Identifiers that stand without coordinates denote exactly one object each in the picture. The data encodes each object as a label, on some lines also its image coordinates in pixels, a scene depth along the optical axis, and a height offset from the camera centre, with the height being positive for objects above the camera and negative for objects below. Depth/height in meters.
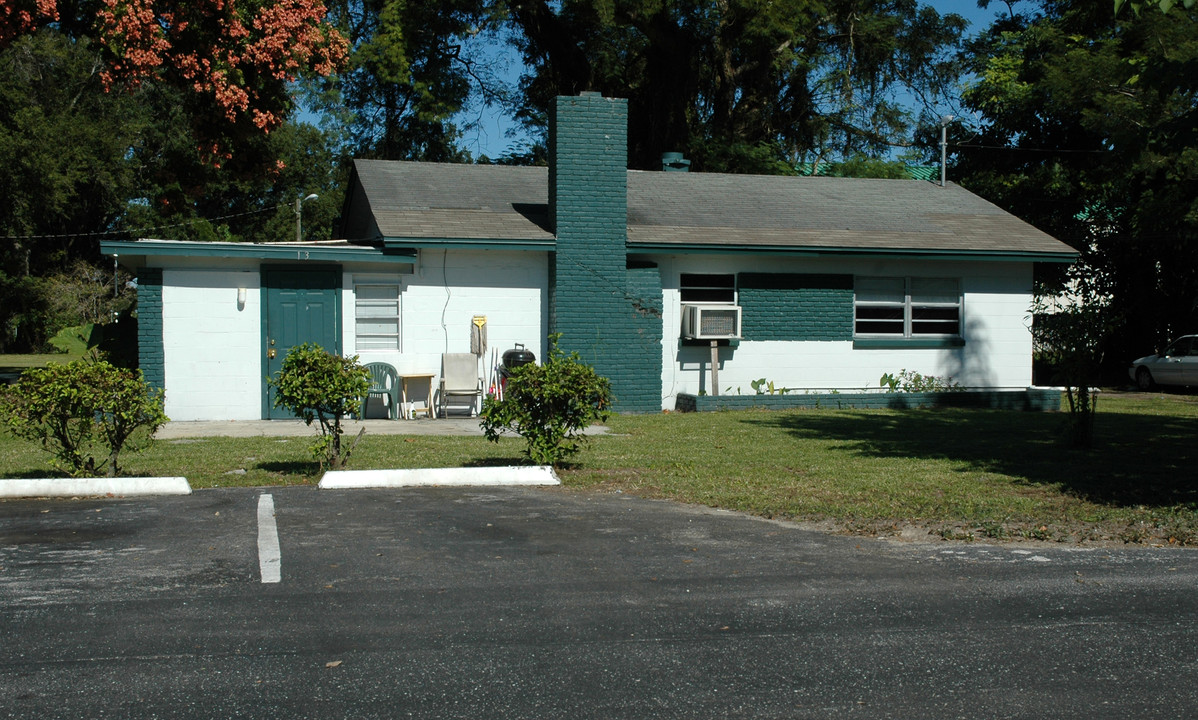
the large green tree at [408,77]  30.31 +8.34
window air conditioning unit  17.39 +0.65
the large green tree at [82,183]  38.56 +7.29
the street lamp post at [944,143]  25.30 +5.35
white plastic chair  16.41 -0.18
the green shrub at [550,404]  10.20 -0.37
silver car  24.39 -0.03
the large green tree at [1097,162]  22.50 +5.07
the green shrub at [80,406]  9.13 -0.35
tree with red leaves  15.70 +4.75
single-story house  15.73 +1.22
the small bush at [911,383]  18.86 -0.32
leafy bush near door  9.90 -0.18
